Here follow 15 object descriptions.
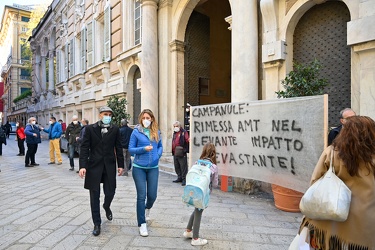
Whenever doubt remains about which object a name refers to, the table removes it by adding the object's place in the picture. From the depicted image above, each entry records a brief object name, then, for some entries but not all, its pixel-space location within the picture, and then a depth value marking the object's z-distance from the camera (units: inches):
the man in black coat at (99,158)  143.6
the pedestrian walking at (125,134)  302.2
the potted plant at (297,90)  182.9
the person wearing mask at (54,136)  386.9
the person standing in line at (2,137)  511.4
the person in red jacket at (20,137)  495.5
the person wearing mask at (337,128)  166.3
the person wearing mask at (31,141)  378.6
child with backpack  130.7
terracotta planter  182.1
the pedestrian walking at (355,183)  70.6
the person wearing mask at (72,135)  351.6
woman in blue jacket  142.8
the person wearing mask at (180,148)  264.5
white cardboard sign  163.5
